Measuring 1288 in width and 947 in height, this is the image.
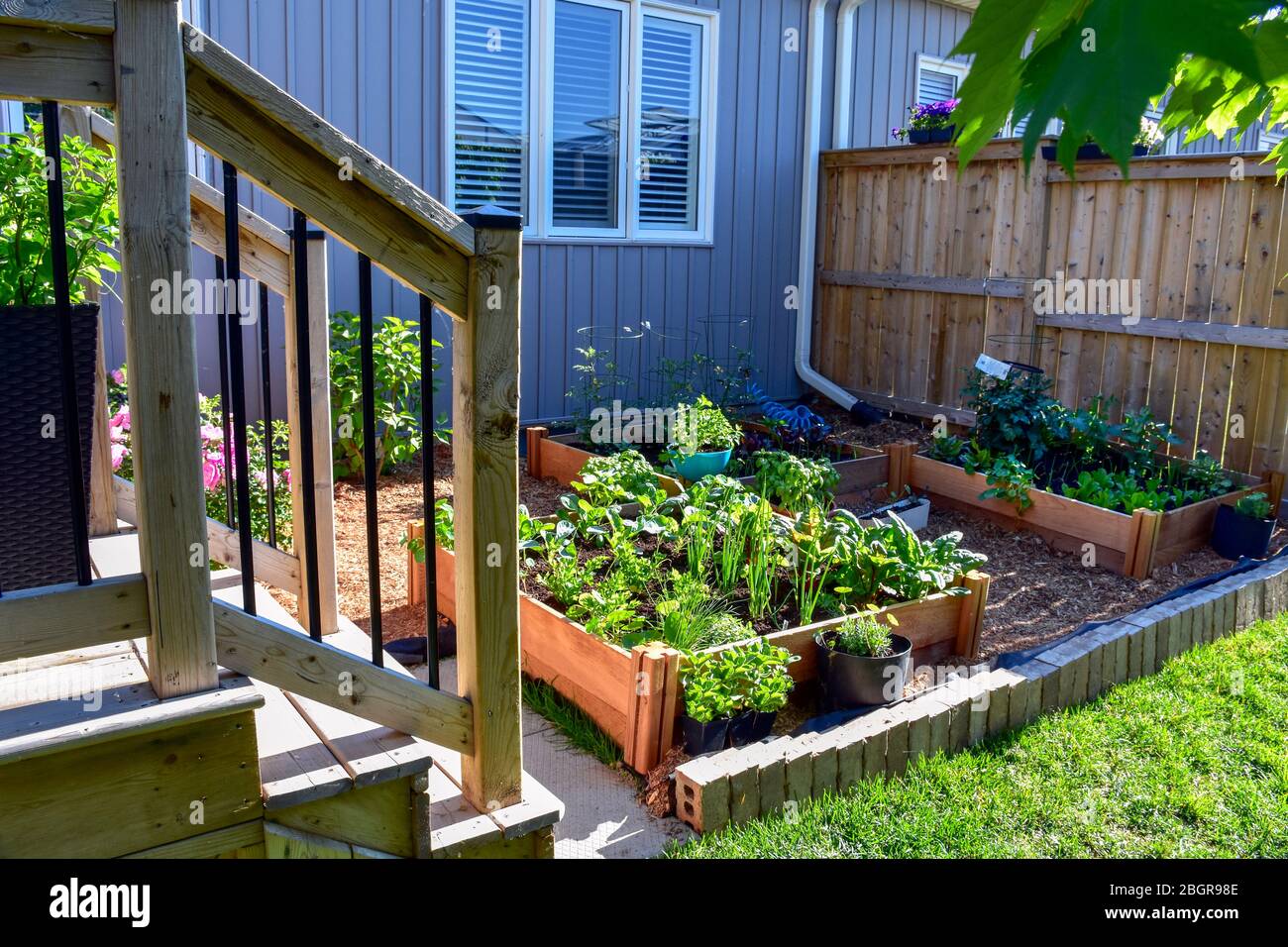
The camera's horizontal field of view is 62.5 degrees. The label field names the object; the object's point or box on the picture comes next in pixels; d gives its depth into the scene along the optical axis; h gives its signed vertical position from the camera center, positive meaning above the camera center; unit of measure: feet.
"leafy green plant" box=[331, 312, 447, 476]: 19.51 -1.94
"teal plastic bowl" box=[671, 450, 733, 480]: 19.11 -3.04
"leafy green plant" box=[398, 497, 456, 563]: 13.29 -3.09
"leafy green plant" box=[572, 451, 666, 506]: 15.16 -2.71
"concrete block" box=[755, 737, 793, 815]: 9.45 -4.26
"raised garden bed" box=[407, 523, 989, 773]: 10.33 -3.94
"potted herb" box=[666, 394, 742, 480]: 19.12 -2.62
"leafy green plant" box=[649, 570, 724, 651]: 11.46 -3.54
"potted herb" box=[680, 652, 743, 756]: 10.28 -3.91
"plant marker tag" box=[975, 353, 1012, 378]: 21.50 -1.26
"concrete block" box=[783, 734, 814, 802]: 9.58 -4.24
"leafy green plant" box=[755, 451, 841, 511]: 16.80 -2.89
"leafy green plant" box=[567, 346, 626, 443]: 23.32 -2.14
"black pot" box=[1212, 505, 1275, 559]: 17.52 -3.66
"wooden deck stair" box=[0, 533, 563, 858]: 5.97 -3.13
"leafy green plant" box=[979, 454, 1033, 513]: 18.47 -3.07
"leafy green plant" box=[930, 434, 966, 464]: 21.02 -2.89
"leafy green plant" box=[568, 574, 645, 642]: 11.61 -3.53
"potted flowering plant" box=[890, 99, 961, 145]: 26.45 +4.42
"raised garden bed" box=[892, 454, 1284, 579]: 16.81 -3.60
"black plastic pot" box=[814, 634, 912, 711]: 11.29 -4.01
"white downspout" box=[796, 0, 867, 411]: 27.61 +4.34
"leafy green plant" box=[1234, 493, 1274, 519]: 17.56 -3.20
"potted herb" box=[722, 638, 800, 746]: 10.62 -3.90
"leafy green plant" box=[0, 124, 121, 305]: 7.45 +0.37
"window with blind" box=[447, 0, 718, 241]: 22.72 +3.98
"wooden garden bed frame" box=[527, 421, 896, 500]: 20.26 -3.23
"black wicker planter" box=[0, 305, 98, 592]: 7.04 -1.16
